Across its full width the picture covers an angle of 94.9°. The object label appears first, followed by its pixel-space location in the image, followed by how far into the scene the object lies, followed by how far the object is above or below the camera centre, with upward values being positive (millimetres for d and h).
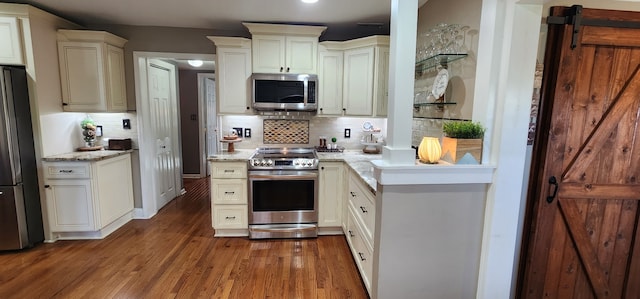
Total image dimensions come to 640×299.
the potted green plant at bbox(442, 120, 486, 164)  1657 -115
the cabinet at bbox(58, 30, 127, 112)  3092 +459
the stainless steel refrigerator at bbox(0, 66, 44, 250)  2615 -491
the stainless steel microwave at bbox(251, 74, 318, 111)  3203 +290
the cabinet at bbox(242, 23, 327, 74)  3182 +747
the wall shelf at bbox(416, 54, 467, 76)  2176 +475
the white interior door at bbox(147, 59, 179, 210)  3765 -122
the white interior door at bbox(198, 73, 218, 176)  5641 -36
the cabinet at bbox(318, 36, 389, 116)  3180 +459
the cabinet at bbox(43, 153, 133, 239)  2924 -869
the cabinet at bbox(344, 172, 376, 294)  2061 -849
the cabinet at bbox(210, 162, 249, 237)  3051 -841
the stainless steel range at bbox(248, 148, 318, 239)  3045 -844
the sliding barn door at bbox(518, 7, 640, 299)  1608 -239
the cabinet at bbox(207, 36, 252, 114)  3195 +455
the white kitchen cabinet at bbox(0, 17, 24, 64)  2659 +628
